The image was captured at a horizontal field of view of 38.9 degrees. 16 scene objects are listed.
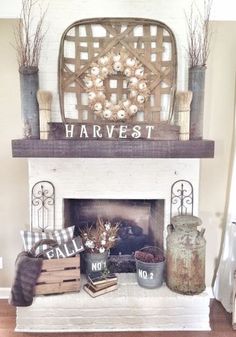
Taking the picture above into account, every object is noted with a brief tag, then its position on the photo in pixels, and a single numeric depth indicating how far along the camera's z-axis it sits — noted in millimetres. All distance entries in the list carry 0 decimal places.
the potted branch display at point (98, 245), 2555
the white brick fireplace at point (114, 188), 2365
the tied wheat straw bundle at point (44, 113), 2354
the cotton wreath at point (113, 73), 2408
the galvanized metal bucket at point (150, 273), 2447
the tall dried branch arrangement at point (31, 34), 2400
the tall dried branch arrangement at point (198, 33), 2436
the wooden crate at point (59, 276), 2346
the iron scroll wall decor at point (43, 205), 2580
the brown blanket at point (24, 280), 2295
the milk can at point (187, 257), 2381
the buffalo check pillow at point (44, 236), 2441
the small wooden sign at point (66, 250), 2359
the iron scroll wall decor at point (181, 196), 2607
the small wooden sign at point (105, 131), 2338
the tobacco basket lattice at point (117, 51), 2455
